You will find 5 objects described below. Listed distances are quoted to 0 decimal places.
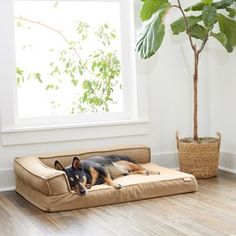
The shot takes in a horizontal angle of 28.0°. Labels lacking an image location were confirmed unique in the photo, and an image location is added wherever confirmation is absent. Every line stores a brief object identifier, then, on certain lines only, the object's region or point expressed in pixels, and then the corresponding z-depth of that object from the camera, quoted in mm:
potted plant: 4196
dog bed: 3473
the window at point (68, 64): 4371
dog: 3638
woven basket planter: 4371
